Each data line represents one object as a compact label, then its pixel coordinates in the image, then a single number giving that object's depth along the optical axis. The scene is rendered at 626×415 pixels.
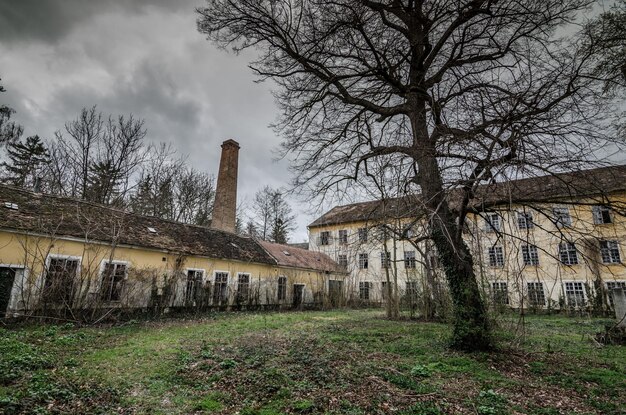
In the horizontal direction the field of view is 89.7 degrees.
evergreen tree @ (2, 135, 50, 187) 24.94
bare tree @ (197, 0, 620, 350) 5.24
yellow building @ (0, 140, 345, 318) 11.62
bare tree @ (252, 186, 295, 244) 40.62
